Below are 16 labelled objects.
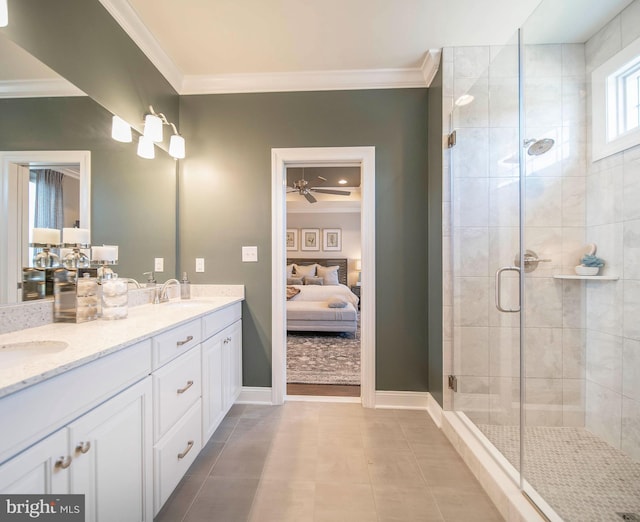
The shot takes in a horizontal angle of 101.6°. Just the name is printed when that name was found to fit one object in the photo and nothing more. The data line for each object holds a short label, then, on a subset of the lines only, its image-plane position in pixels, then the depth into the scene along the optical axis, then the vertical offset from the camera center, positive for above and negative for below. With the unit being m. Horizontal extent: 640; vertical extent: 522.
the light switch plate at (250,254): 2.14 +0.07
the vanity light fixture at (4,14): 1.02 +0.98
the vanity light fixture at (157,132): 1.79 +0.93
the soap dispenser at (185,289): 2.06 -0.22
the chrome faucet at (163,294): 1.87 -0.23
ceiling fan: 4.13 +1.22
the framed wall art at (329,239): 6.08 +0.54
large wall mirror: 1.07 +0.50
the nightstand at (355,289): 5.75 -0.60
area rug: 2.53 -1.12
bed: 3.73 -0.67
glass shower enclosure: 1.48 +0.06
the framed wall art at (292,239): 6.05 +0.54
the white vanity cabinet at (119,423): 0.64 -0.53
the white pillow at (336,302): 3.78 -0.59
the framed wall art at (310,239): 6.07 +0.54
